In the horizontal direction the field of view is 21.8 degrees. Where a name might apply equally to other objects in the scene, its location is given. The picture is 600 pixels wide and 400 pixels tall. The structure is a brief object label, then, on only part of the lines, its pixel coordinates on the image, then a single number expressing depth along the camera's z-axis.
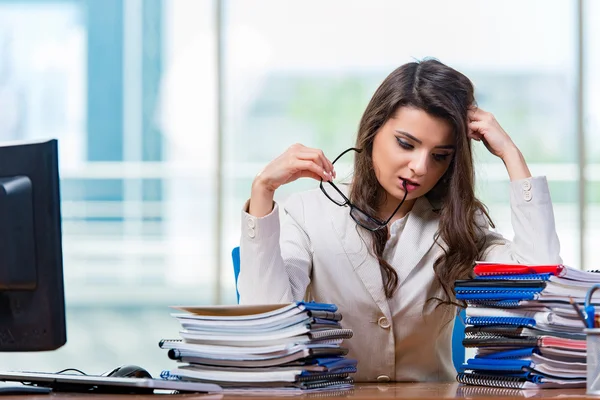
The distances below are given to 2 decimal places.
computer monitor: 1.90
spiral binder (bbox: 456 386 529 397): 1.92
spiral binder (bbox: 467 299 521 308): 2.02
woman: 2.21
